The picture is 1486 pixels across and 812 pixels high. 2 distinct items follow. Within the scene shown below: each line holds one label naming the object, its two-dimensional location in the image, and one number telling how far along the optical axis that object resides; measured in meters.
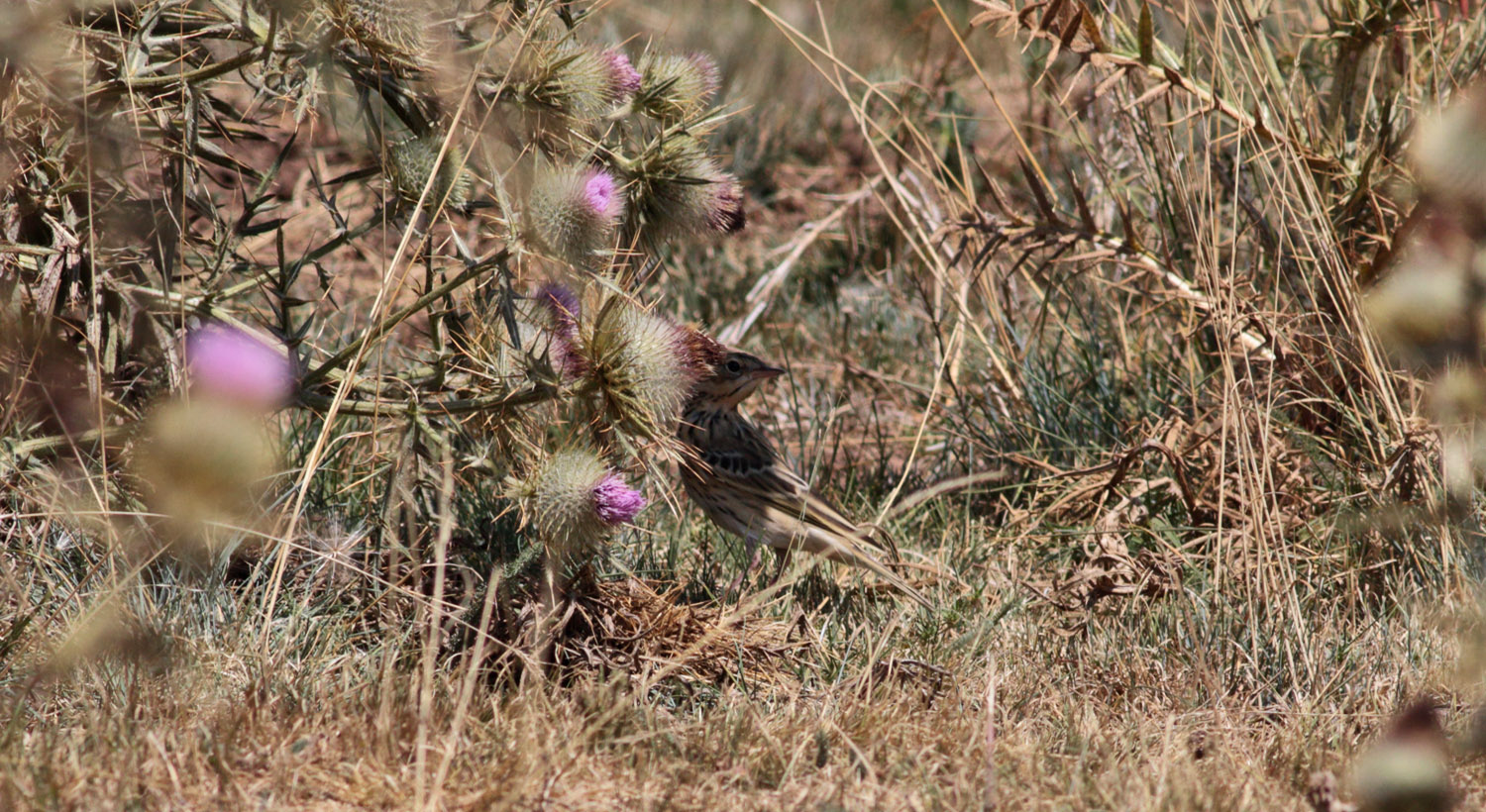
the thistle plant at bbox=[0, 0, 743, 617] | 5.39
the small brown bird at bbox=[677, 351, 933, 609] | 8.34
